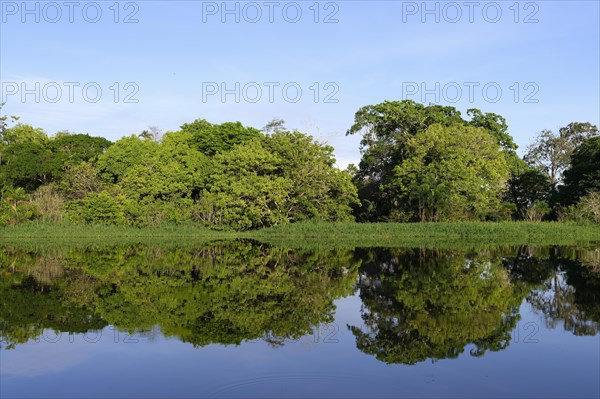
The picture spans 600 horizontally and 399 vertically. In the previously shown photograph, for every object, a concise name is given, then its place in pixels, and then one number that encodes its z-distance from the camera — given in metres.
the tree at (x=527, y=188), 45.41
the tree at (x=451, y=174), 35.56
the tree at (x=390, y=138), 40.62
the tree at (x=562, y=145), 48.12
